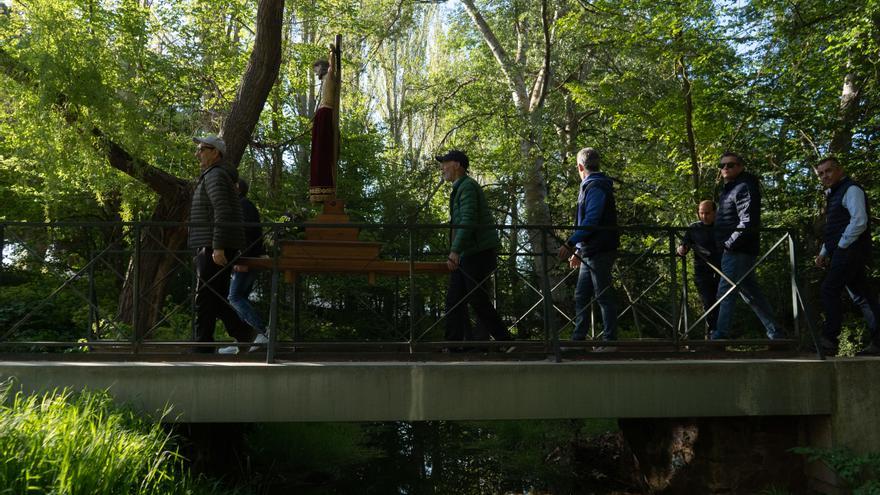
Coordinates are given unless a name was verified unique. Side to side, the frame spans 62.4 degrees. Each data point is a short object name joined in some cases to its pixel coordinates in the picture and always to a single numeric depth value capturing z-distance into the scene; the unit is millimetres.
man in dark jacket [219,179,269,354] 6000
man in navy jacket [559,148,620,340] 5727
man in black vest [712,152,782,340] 5918
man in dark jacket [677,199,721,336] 6391
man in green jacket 5785
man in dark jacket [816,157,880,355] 5684
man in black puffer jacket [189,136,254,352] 5555
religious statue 6406
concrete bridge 4957
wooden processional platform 5820
